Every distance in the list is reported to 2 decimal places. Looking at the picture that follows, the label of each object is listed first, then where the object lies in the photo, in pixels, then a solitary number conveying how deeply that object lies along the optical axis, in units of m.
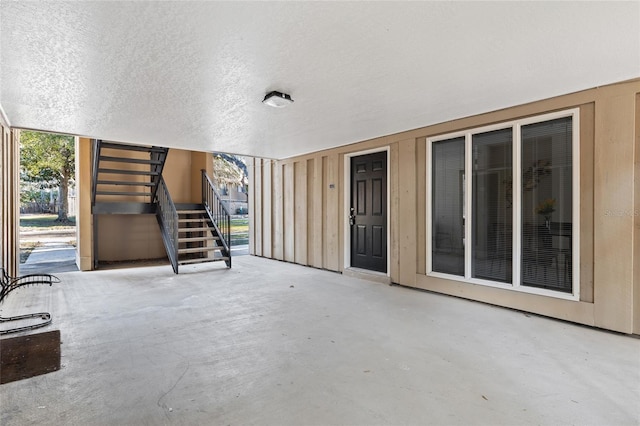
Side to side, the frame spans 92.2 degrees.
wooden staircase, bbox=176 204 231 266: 6.56
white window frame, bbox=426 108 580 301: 3.29
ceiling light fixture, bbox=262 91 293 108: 3.23
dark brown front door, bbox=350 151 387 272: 5.36
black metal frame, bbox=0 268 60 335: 3.11
